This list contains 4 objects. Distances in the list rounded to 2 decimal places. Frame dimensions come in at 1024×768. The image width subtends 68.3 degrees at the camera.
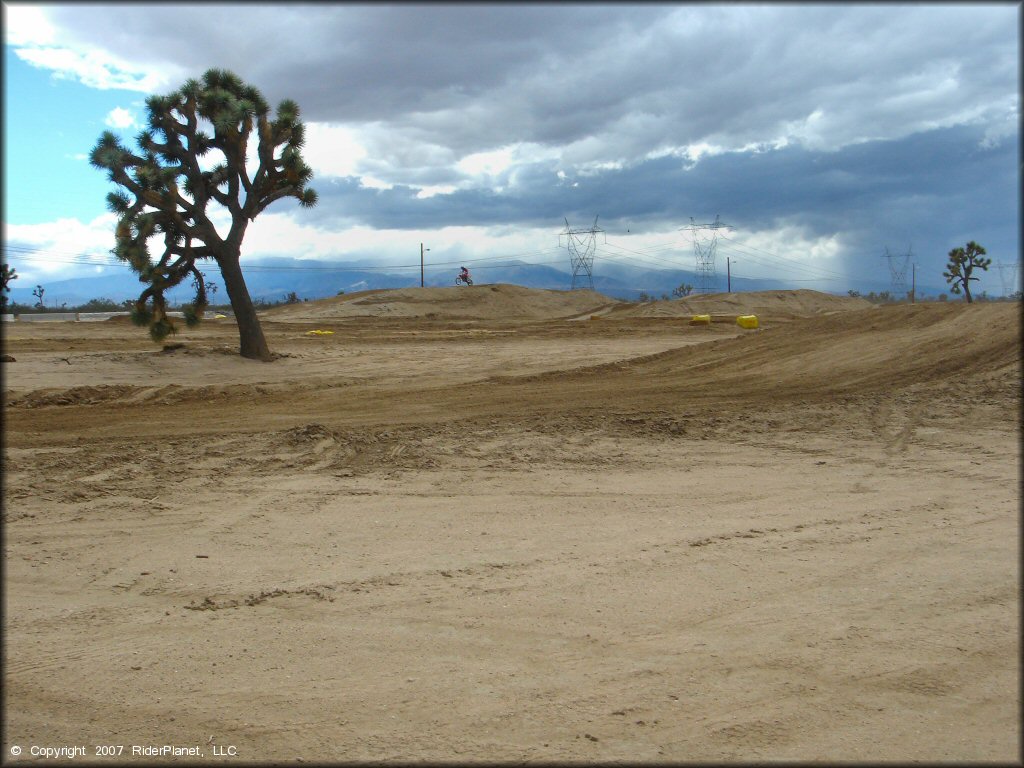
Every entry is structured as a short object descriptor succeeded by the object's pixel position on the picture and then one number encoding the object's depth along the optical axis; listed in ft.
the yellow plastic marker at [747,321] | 92.58
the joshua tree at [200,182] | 53.11
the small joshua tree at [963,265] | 136.05
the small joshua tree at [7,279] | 126.25
